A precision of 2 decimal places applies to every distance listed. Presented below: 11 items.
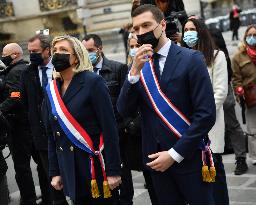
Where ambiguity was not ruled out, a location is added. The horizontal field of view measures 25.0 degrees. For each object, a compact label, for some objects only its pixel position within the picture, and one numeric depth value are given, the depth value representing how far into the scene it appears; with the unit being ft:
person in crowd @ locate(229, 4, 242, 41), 88.16
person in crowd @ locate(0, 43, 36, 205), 21.57
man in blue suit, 12.06
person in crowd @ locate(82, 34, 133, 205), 18.84
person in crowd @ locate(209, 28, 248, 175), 22.86
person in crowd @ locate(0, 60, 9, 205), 18.02
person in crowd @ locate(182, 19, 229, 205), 18.74
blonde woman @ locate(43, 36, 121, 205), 13.84
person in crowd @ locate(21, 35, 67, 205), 19.25
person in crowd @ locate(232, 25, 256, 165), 22.21
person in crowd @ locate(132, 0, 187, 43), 19.30
